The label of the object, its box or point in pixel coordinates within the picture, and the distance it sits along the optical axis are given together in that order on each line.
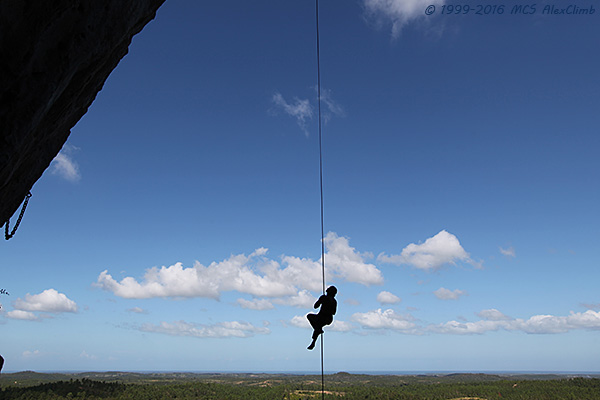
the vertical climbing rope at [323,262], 12.12
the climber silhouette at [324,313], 11.22
